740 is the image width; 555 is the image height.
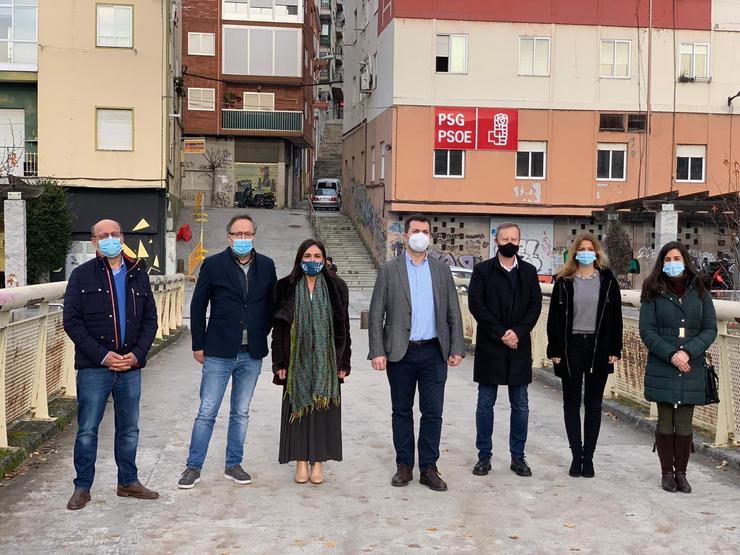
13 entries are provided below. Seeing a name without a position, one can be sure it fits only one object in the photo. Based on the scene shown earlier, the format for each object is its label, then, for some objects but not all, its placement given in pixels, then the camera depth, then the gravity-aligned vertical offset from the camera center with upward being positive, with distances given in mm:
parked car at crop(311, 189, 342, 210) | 57688 +1259
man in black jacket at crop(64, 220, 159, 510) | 6371 -781
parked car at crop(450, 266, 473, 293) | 20053 -1185
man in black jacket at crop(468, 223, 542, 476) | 7590 -821
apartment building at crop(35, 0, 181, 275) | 36656 +4047
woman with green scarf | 7160 -974
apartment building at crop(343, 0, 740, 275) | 38094 +4275
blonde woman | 7555 -809
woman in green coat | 7055 -823
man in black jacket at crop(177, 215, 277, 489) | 7102 -733
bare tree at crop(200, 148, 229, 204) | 55594 +3246
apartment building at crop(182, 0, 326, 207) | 54938 +7343
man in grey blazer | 7246 -819
